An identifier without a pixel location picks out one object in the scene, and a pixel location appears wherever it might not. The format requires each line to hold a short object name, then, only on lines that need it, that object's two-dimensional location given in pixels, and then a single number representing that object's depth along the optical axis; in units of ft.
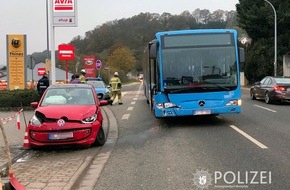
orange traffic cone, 32.27
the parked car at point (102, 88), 79.65
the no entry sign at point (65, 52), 89.30
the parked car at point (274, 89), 68.18
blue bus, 41.52
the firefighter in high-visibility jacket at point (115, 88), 74.43
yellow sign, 73.56
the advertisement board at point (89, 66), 149.79
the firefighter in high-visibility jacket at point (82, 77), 62.98
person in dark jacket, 62.44
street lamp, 126.11
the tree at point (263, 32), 137.93
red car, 30.66
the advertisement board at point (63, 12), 56.59
